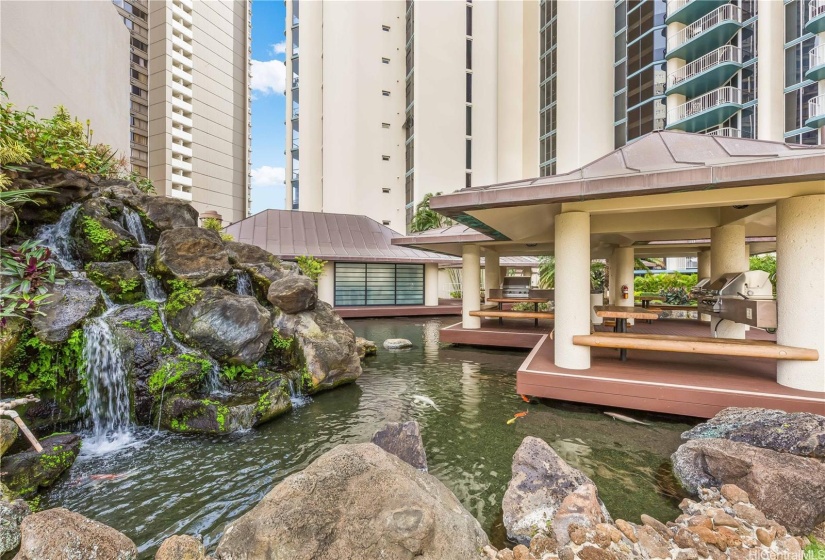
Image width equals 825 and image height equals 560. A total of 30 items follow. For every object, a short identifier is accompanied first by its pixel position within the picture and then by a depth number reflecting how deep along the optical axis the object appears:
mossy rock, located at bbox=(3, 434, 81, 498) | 3.33
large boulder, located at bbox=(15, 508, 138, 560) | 2.36
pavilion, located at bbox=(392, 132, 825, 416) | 4.35
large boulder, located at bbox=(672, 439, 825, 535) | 2.82
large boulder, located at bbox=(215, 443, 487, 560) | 2.41
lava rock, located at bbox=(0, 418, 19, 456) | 3.44
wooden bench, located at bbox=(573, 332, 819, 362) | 4.53
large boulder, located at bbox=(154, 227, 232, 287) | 6.16
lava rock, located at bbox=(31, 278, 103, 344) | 4.65
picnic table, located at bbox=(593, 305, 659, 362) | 6.09
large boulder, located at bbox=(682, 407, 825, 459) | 3.49
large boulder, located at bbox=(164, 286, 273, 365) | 5.63
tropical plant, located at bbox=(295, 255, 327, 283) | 15.24
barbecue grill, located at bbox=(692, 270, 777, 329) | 5.05
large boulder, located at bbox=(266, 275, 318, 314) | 6.95
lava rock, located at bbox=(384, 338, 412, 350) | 10.41
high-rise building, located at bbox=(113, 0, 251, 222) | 37.25
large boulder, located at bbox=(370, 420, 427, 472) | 3.92
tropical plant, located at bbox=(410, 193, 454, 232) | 22.23
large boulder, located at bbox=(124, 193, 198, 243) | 7.34
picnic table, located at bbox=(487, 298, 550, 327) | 11.16
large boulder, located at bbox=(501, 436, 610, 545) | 2.90
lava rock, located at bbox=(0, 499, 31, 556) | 2.71
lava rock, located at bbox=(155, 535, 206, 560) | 2.51
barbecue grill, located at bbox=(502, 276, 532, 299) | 12.45
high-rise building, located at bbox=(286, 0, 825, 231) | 17.69
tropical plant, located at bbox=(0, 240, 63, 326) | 4.52
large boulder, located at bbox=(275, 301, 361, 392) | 6.54
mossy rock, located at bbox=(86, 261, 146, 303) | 5.74
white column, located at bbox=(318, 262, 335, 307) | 17.45
